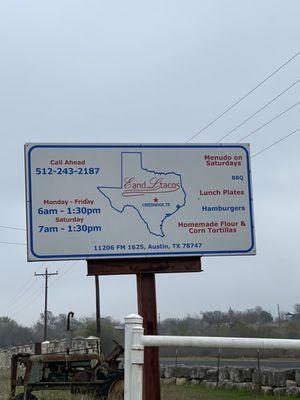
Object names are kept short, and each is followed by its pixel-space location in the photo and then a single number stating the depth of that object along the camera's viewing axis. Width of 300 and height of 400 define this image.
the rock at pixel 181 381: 25.97
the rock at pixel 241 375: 21.44
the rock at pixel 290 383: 18.89
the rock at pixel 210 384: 23.48
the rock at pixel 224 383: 22.45
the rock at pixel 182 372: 26.41
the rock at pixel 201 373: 24.81
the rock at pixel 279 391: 18.55
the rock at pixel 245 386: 20.67
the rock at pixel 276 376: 19.25
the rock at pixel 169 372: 27.55
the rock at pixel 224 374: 23.03
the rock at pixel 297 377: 18.89
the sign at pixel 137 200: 9.05
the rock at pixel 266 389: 19.42
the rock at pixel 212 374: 24.09
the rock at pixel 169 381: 26.79
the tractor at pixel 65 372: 16.56
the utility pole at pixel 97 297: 36.31
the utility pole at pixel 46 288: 60.84
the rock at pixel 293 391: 18.36
